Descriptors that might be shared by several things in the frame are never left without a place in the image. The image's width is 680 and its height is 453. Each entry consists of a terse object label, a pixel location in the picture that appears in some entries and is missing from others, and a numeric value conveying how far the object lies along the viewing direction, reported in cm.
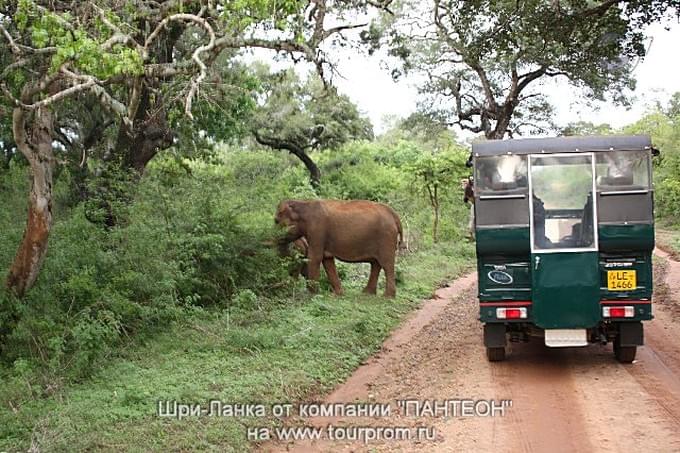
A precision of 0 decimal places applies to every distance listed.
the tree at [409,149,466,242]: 2648
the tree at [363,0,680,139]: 1363
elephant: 1414
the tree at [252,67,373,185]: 2717
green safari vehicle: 906
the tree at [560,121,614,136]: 3342
